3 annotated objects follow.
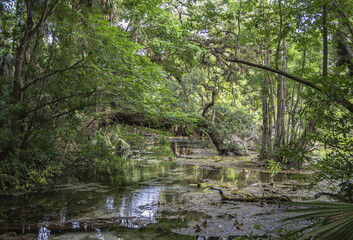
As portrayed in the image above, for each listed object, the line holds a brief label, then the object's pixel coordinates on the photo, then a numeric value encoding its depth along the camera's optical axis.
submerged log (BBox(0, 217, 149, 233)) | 4.35
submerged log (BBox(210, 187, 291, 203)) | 5.60
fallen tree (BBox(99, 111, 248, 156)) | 10.63
